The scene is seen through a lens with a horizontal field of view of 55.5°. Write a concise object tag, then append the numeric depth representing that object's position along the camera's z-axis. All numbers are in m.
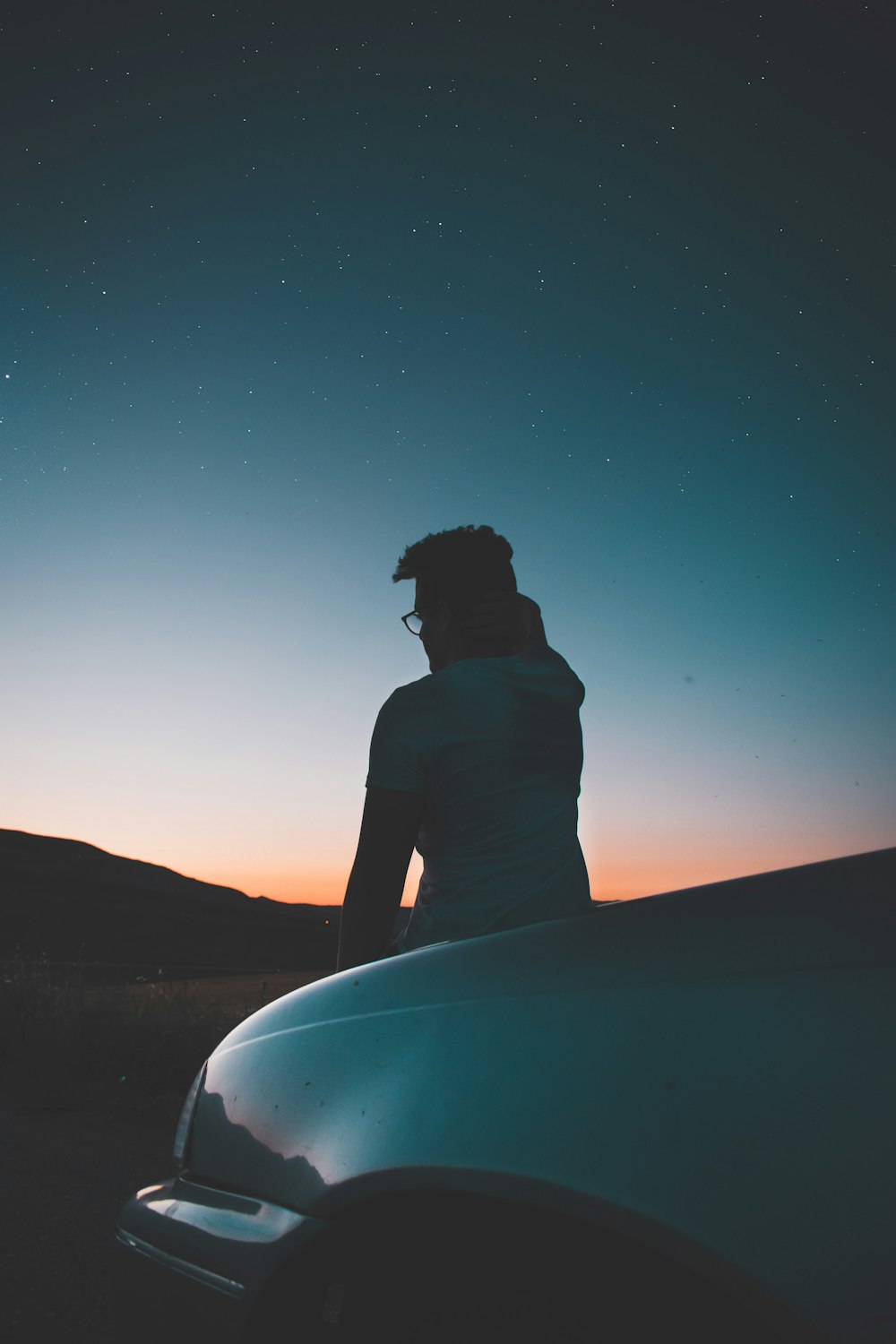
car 0.82
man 1.92
